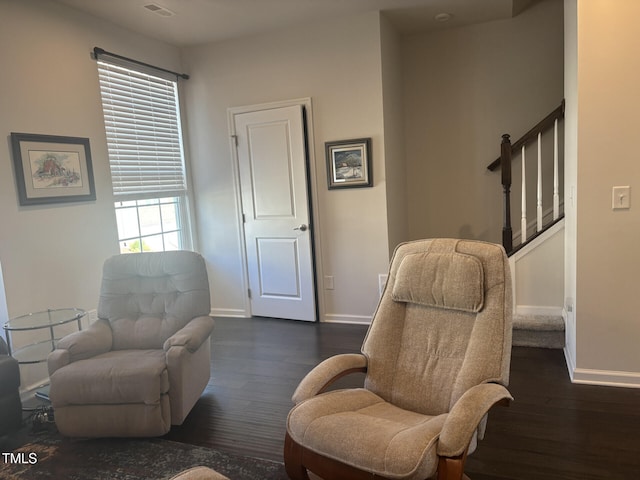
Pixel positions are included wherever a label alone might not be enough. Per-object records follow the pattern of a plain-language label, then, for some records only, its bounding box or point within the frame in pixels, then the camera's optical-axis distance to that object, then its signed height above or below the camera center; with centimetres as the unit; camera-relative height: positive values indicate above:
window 395 +40
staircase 345 -71
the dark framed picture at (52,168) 312 +28
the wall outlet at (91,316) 359 -84
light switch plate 266 -15
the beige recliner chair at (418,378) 157 -80
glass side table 289 -74
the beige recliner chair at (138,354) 244 -85
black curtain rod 371 +123
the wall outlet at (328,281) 445 -85
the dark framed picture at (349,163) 414 +23
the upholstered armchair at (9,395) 258 -103
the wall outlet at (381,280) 424 -84
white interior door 437 -15
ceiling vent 358 +149
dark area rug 224 -128
